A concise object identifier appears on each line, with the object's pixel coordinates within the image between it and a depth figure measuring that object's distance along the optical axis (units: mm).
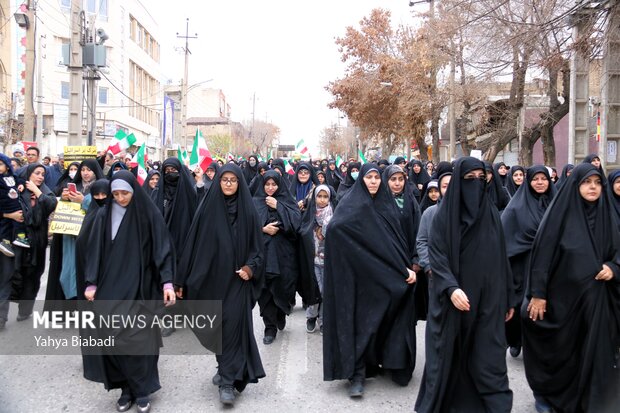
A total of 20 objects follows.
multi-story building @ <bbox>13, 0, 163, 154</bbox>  33312
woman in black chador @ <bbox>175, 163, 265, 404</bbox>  4168
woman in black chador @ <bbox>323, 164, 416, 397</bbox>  4336
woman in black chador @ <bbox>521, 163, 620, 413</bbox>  3568
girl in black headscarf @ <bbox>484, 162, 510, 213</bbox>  6891
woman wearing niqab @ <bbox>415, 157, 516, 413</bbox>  3479
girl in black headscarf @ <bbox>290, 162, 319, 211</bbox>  8164
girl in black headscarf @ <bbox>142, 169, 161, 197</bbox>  7249
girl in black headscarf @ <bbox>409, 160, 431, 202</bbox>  12523
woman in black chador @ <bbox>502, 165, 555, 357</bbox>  5037
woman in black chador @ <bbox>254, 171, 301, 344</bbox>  5715
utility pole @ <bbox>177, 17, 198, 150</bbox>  30547
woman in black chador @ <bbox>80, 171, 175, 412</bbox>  3863
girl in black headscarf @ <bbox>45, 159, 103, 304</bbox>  5777
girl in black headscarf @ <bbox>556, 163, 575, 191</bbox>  6566
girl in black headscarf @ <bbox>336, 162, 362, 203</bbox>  8219
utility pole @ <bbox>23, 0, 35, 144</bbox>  15102
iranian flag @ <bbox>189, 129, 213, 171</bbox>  8922
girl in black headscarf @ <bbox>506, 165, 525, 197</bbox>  7703
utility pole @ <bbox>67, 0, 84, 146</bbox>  13656
